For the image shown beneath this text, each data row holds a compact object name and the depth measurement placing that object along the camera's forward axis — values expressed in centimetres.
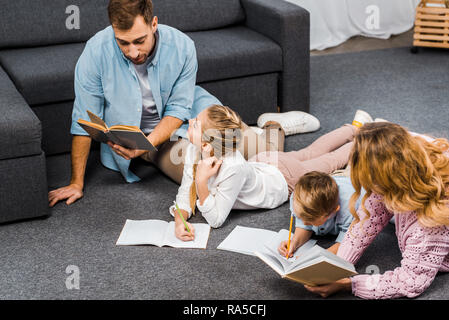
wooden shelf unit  386
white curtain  427
